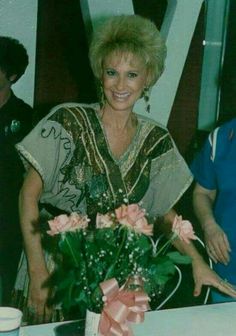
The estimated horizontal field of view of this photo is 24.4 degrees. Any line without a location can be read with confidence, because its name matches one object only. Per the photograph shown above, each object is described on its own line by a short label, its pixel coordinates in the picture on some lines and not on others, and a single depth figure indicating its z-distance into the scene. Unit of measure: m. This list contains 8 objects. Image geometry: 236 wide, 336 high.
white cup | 0.99
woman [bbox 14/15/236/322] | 1.52
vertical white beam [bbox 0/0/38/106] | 2.58
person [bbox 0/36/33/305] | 2.19
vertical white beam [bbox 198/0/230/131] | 3.37
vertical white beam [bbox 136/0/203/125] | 3.03
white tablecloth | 1.22
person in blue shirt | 1.60
